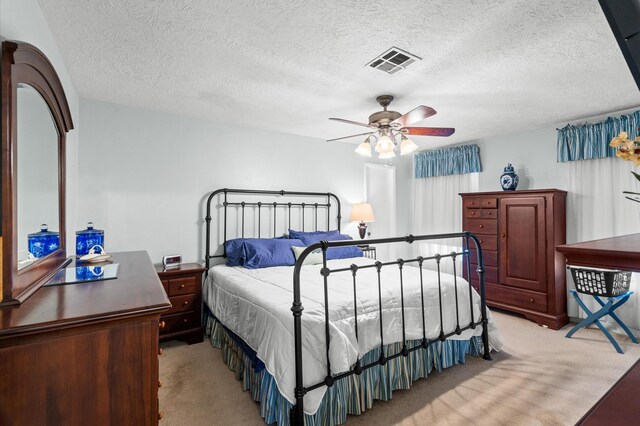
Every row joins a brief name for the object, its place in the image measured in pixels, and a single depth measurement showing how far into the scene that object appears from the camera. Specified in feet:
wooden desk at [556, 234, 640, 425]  2.53
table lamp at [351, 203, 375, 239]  15.08
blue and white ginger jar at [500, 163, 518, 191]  13.10
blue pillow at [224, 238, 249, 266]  11.21
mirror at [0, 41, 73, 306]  3.61
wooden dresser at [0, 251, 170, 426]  2.85
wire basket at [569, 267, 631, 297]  9.50
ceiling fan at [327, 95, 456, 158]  8.87
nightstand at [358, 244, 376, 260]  14.99
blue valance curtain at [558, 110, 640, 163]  10.66
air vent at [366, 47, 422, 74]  7.11
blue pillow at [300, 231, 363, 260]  12.51
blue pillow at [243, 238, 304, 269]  10.85
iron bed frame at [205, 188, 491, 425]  5.58
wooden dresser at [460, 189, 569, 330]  11.58
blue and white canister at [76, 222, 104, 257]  7.34
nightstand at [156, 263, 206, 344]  9.84
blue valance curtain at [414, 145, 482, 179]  15.14
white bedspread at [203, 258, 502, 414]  5.87
